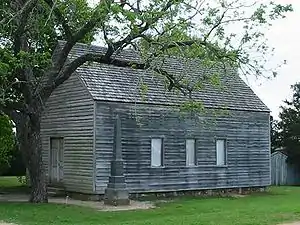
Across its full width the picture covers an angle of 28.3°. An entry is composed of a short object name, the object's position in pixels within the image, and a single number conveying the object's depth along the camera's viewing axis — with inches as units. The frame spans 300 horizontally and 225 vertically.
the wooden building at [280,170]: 1801.2
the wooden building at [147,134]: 1064.8
